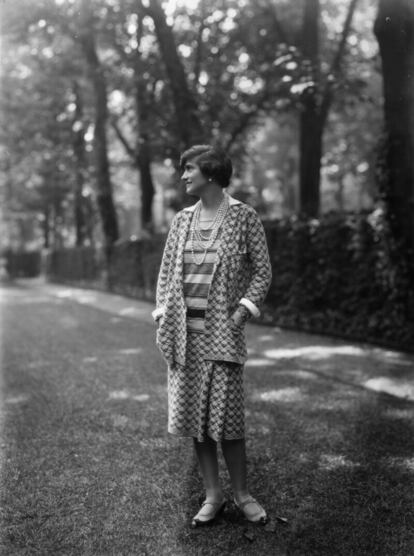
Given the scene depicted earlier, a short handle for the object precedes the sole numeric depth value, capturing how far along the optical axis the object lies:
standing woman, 3.44
